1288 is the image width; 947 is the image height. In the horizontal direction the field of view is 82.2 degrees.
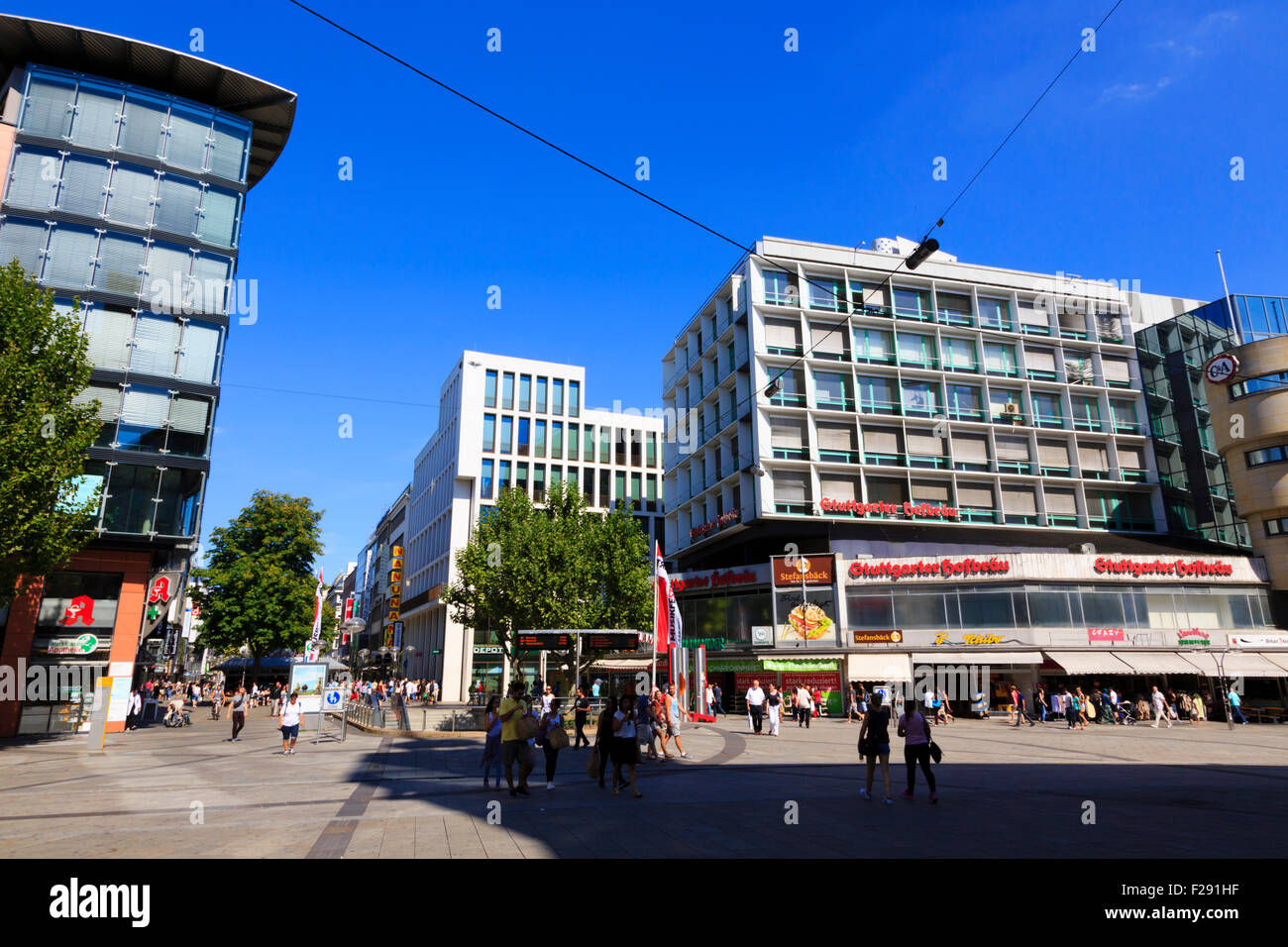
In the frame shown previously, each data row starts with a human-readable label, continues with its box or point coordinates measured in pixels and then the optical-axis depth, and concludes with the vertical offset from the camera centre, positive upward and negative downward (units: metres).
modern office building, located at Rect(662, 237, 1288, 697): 36.97 +9.72
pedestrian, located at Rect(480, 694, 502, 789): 13.82 -1.52
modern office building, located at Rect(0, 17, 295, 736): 28.77 +15.92
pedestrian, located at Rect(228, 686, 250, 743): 24.95 -1.60
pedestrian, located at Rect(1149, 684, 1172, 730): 30.36 -1.95
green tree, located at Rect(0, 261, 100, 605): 20.88 +6.71
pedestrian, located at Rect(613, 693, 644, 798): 12.34 -1.35
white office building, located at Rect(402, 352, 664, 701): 61.00 +17.09
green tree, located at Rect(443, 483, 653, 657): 39.41 +4.74
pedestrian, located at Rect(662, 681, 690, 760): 19.53 -1.53
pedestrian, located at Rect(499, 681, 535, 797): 12.54 -1.39
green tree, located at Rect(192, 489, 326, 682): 43.03 +4.73
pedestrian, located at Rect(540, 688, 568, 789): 13.09 -1.42
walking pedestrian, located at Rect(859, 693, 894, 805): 11.52 -1.24
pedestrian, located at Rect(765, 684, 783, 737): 25.88 -1.77
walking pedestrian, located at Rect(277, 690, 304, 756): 21.16 -1.59
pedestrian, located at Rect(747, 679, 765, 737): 26.89 -1.69
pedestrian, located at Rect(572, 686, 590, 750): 20.39 -1.51
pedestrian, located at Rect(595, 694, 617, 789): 12.83 -1.29
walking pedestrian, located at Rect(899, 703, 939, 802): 11.54 -1.30
